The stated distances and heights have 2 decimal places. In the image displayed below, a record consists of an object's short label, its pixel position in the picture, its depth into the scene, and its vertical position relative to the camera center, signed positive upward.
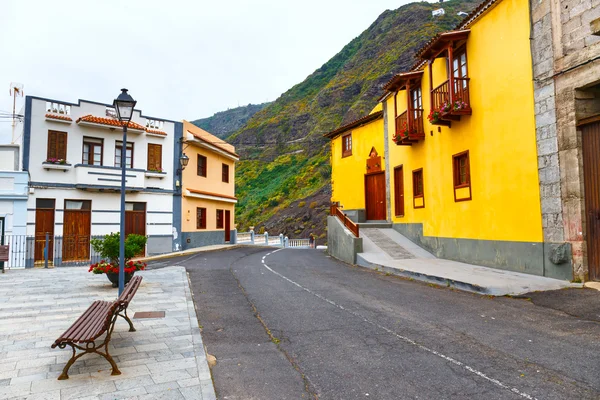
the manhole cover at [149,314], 6.77 -1.58
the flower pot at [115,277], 9.69 -1.29
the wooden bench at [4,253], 13.59 -0.88
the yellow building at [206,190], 22.66 +2.40
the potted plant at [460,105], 12.38 +3.81
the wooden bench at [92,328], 3.88 -1.13
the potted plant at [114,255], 9.74 -0.76
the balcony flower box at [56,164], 17.56 +2.92
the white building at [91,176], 17.48 +2.52
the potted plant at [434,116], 13.01 +3.69
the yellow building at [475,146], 10.19 +2.57
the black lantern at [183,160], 21.28 +3.67
